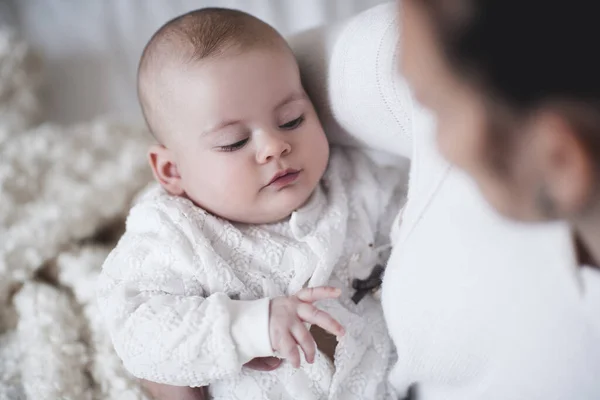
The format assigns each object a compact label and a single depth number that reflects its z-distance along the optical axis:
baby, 0.71
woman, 0.33
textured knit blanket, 0.87
